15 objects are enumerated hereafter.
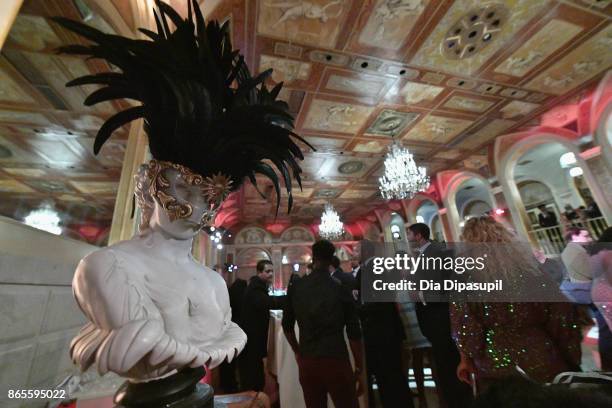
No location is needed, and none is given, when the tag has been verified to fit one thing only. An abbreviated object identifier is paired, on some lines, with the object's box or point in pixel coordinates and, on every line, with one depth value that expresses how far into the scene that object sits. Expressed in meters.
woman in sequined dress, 1.31
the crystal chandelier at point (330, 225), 10.30
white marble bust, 0.56
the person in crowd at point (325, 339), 1.80
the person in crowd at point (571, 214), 7.60
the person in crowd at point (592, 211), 6.72
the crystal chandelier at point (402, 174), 5.85
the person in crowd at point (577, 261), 1.99
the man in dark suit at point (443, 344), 2.09
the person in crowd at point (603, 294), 1.54
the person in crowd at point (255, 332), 3.16
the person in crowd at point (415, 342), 2.44
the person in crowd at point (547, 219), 9.39
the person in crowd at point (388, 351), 2.28
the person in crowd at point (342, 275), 2.89
